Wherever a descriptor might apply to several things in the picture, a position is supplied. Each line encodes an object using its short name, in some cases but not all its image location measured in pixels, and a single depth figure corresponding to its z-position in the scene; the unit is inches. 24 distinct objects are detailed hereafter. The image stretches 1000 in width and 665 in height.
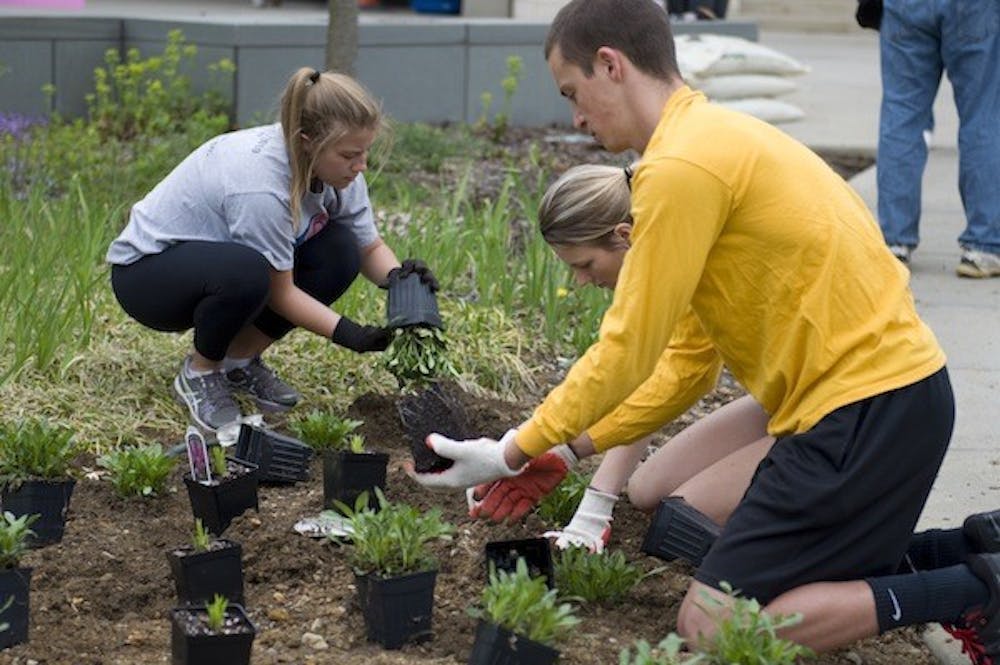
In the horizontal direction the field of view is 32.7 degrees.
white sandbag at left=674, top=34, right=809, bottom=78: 395.9
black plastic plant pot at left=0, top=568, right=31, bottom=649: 126.5
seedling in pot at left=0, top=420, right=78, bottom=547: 150.4
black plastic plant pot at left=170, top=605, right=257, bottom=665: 117.3
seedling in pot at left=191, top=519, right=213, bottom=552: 136.7
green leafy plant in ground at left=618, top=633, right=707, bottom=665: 108.3
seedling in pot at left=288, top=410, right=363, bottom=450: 175.5
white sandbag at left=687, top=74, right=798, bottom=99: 401.4
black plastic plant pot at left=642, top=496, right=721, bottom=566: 149.3
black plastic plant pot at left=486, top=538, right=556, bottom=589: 139.1
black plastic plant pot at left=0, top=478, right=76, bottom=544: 150.3
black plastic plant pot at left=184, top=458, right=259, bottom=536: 152.9
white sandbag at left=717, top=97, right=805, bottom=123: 406.3
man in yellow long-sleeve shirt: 127.0
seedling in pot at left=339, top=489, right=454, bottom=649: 129.4
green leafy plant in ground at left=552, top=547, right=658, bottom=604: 140.8
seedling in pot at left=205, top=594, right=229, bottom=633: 119.0
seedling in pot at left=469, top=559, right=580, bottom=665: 118.1
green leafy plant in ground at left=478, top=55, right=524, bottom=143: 347.3
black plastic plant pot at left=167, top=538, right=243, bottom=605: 135.0
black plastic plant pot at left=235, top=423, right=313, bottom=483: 167.3
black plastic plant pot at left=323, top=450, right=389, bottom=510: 157.8
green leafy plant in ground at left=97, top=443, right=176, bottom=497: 161.8
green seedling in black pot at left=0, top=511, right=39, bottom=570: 127.8
